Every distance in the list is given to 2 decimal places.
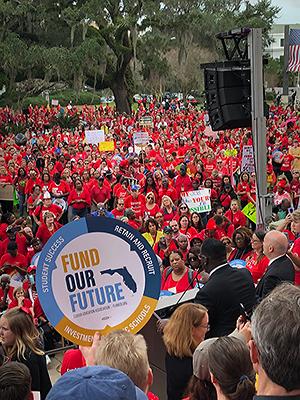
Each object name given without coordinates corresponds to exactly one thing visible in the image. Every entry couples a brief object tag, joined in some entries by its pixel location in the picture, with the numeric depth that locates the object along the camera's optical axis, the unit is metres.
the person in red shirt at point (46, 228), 9.23
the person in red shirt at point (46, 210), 10.47
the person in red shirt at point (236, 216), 9.48
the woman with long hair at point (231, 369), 2.51
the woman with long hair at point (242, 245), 7.03
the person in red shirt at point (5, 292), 6.78
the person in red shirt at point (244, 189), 11.37
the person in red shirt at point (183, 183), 12.16
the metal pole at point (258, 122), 7.01
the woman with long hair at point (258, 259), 6.07
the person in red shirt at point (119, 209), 10.38
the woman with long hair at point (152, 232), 8.65
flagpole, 28.09
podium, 4.46
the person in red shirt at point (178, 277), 6.09
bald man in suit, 4.66
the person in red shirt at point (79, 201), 11.49
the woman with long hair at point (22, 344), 3.68
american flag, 25.61
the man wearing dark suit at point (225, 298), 4.22
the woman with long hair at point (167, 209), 9.91
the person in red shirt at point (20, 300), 6.25
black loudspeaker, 7.34
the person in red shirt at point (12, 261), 7.60
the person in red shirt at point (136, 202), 10.42
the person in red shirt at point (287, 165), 14.43
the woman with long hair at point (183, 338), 3.51
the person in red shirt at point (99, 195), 12.16
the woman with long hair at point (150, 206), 10.31
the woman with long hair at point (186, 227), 8.81
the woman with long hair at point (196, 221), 9.23
